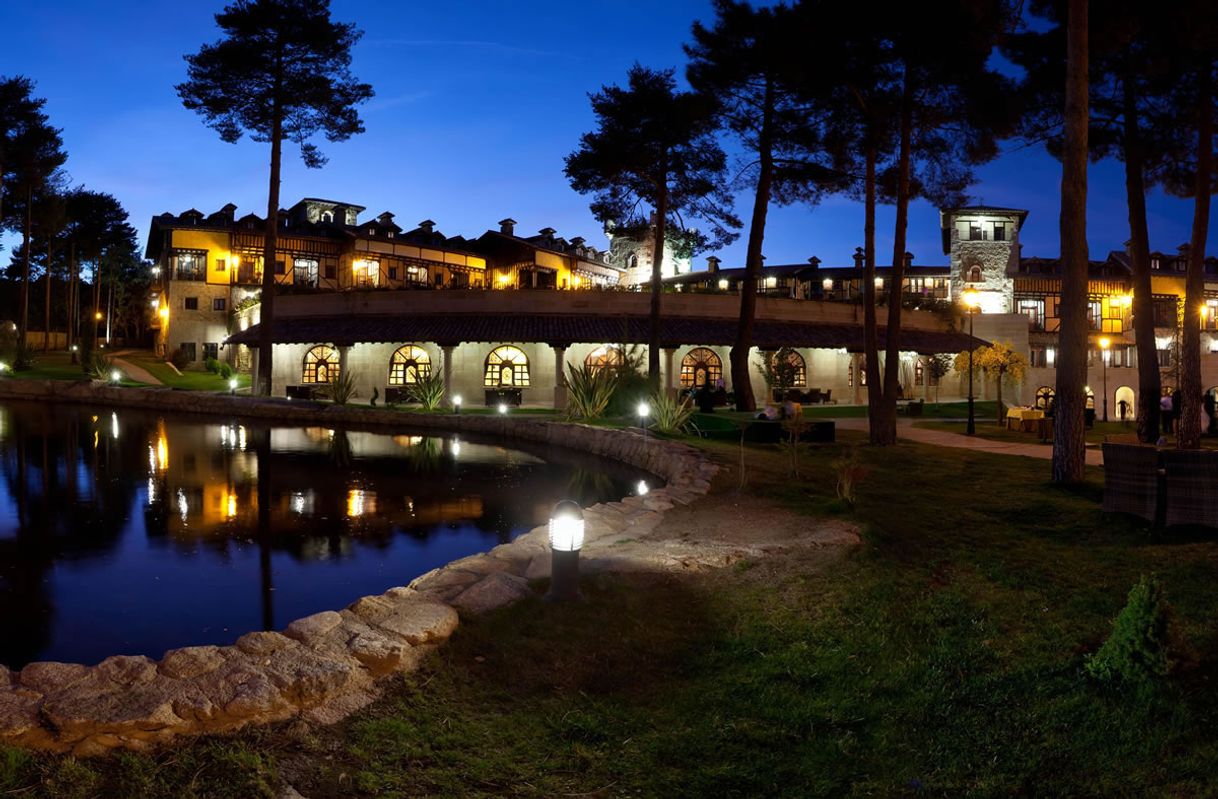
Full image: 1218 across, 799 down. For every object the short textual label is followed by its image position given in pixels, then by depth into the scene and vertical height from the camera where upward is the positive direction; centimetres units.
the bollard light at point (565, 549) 530 -111
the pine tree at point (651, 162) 2488 +686
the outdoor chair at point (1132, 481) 714 -84
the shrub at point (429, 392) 2373 -38
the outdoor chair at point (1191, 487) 668 -82
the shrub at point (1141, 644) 385 -124
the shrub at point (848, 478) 877 -104
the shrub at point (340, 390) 2448 -37
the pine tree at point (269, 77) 2541 +955
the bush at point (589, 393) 1962 -29
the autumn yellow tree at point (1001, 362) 2064 +63
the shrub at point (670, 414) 1740 -71
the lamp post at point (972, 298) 4106 +452
